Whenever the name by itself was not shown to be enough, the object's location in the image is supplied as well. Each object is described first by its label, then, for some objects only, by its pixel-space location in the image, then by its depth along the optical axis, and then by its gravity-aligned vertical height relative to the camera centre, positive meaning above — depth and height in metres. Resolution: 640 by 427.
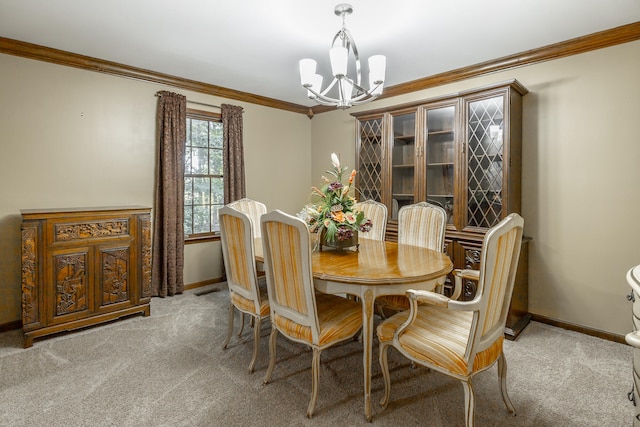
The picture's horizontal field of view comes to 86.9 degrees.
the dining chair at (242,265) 2.26 -0.41
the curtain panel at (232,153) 4.42 +0.72
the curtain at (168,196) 3.88 +0.13
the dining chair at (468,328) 1.54 -0.65
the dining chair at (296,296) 1.82 -0.51
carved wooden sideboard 2.72 -0.53
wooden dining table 1.86 -0.38
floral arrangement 2.39 -0.05
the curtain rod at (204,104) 4.18 +1.31
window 4.29 +0.42
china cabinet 3.05 +0.45
